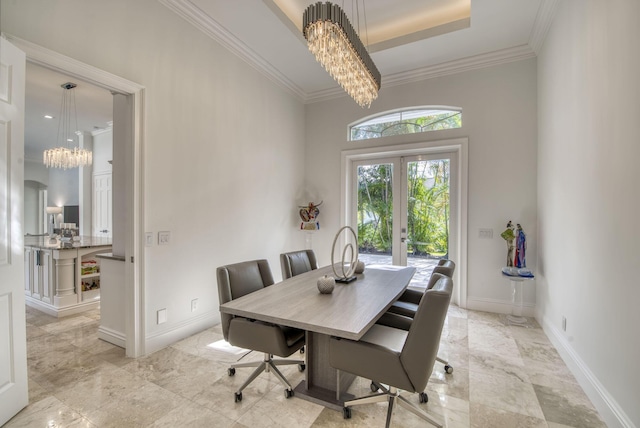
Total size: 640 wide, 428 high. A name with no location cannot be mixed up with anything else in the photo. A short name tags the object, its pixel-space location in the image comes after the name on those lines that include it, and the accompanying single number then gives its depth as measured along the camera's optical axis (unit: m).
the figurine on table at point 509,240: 3.42
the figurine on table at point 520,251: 3.36
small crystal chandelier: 5.17
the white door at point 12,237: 1.73
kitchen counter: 3.62
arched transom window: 4.03
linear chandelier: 1.98
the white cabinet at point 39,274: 3.70
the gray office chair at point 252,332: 1.85
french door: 4.13
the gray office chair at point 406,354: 1.40
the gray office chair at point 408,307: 2.10
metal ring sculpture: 2.39
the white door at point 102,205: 6.20
